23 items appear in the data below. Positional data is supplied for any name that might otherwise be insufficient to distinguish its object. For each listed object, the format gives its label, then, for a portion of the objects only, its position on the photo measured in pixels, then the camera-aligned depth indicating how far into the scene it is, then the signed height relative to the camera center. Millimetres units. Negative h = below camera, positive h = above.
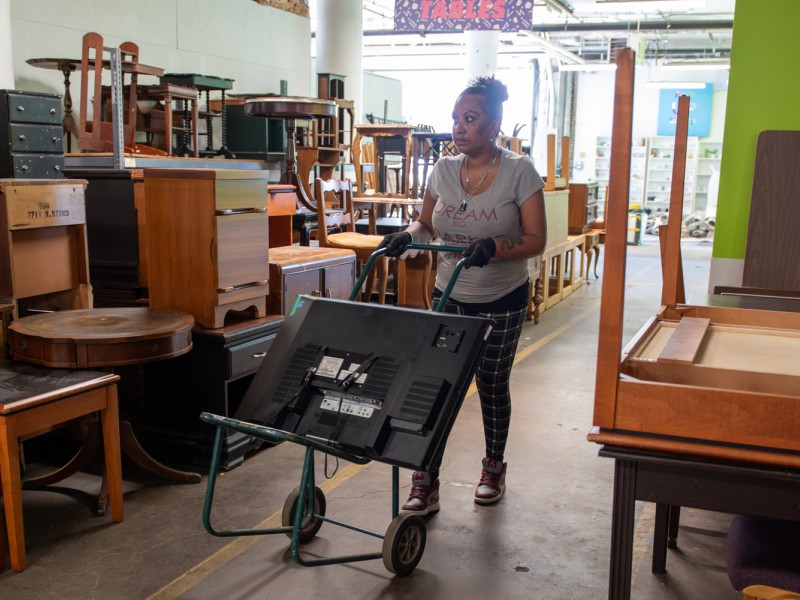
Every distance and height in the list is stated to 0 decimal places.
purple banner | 8336 +1666
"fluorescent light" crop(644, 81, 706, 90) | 18278 +2156
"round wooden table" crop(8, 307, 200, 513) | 2963 -688
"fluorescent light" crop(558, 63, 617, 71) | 17562 +2408
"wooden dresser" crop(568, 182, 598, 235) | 9625 -435
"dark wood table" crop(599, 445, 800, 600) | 1441 -592
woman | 2924 -221
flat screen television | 2301 -644
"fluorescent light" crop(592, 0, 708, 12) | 10897 +2784
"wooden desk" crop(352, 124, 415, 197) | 8984 +404
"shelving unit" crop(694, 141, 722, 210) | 19734 +219
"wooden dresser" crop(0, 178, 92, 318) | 3256 -369
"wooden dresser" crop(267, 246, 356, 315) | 4164 -603
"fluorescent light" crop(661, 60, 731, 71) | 16391 +2391
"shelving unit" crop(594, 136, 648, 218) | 20312 +192
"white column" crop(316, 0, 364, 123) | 12164 +2031
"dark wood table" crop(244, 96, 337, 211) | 6832 +509
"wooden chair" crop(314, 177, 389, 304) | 6261 -593
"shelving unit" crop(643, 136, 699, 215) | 20078 -23
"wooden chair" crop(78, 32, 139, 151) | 7309 +526
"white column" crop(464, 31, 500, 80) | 15156 +2246
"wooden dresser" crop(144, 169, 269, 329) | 3488 -333
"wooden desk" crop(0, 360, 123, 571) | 2578 -864
